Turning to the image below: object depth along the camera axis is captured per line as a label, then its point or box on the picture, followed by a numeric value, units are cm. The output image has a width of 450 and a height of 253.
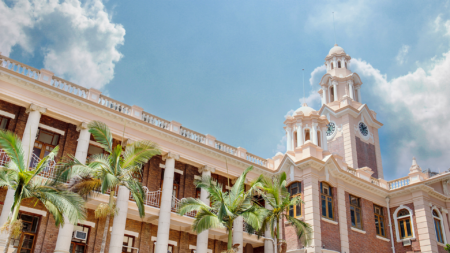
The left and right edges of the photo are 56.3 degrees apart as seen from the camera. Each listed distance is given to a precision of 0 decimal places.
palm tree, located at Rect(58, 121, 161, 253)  1684
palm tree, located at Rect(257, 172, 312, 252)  2119
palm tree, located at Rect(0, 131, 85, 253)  1578
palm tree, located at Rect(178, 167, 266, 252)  2006
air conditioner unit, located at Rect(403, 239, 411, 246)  2999
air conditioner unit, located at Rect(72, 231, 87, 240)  2231
